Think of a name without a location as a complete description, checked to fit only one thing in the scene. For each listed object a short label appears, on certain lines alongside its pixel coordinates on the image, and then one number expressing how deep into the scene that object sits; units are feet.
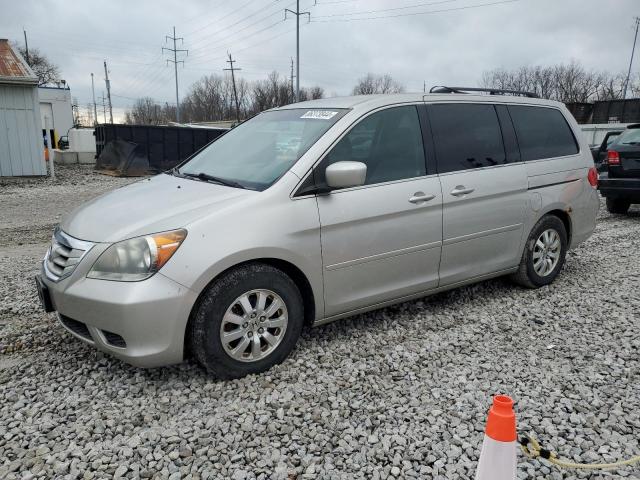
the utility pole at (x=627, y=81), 178.29
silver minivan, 9.71
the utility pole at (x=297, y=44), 104.68
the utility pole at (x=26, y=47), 182.74
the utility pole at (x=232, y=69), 191.37
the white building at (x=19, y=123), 46.78
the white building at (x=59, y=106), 115.44
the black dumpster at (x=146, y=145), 53.83
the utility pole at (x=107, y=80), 233.70
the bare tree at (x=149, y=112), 278.87
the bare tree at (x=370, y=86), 224.74
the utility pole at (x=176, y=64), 176.24
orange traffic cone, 5.73
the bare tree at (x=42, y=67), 182.60
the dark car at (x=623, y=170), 28.96
